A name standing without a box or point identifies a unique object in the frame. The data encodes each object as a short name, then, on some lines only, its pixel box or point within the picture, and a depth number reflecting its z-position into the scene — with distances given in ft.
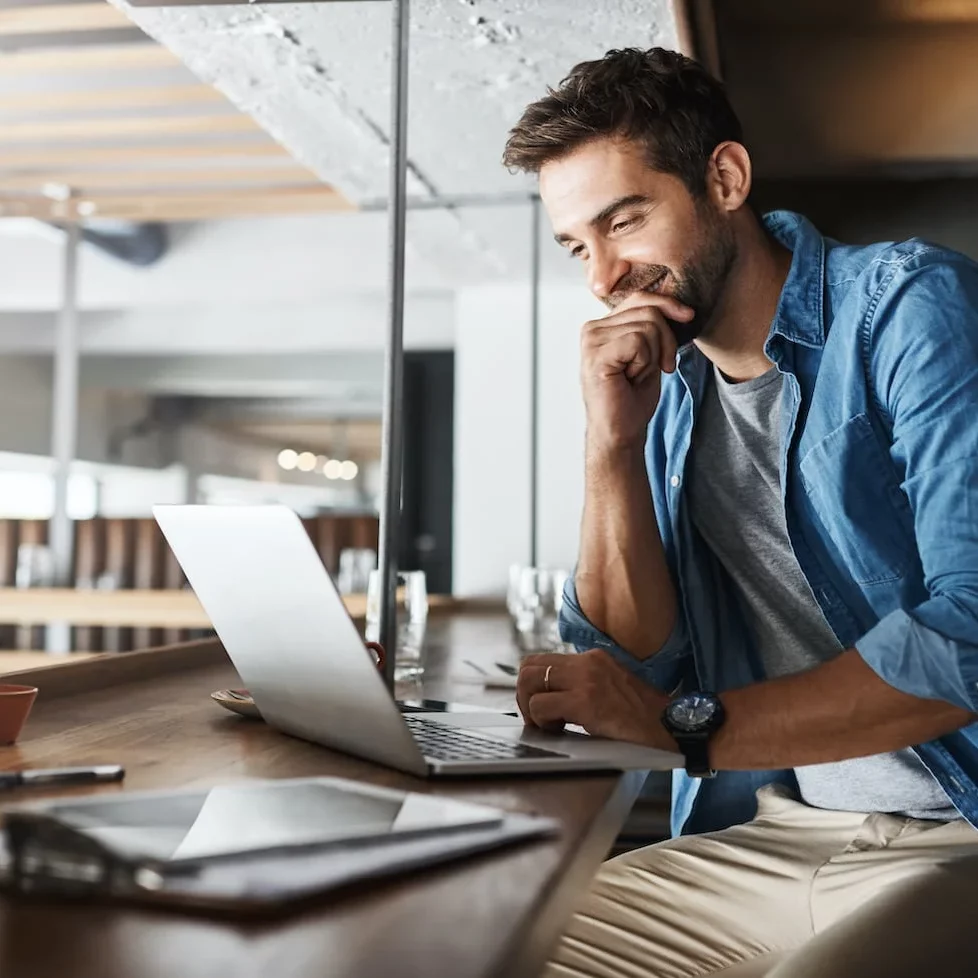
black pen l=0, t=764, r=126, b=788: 2.89
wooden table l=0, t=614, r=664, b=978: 1.72
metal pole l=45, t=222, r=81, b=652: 16.98
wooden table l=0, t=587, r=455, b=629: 14.08
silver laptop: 2.99
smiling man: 3.63
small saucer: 4.11
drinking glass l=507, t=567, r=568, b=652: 7.84
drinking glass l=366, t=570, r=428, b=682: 6.02
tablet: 2.10
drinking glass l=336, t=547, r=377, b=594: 16.81
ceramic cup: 3.52
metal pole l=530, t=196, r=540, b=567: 12.62
